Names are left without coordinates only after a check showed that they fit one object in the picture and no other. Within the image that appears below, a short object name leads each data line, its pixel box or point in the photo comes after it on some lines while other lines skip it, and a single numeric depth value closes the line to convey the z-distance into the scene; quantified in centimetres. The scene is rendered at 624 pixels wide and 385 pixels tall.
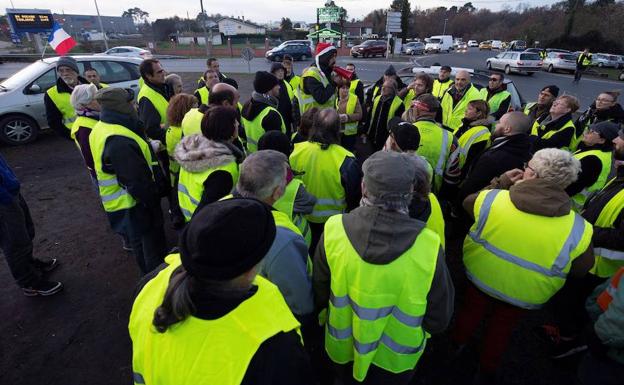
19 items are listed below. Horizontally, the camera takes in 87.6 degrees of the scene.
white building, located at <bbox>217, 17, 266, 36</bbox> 6881
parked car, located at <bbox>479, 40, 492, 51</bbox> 5272
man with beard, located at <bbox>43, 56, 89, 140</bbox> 511
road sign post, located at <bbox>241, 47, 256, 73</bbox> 1424
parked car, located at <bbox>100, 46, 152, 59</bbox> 2285
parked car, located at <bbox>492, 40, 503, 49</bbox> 5253
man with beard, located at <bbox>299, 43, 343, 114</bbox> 463
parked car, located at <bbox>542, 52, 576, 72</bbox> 2398
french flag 714
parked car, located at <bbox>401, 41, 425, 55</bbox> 3959
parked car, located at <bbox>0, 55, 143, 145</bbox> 718
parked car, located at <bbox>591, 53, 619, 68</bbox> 2536
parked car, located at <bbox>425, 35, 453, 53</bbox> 4575
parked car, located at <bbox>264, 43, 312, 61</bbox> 2864
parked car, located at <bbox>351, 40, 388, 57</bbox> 3353
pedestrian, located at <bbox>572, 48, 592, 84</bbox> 1750
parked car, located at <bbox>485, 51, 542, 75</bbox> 2284
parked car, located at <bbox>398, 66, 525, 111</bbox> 688
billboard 1534
